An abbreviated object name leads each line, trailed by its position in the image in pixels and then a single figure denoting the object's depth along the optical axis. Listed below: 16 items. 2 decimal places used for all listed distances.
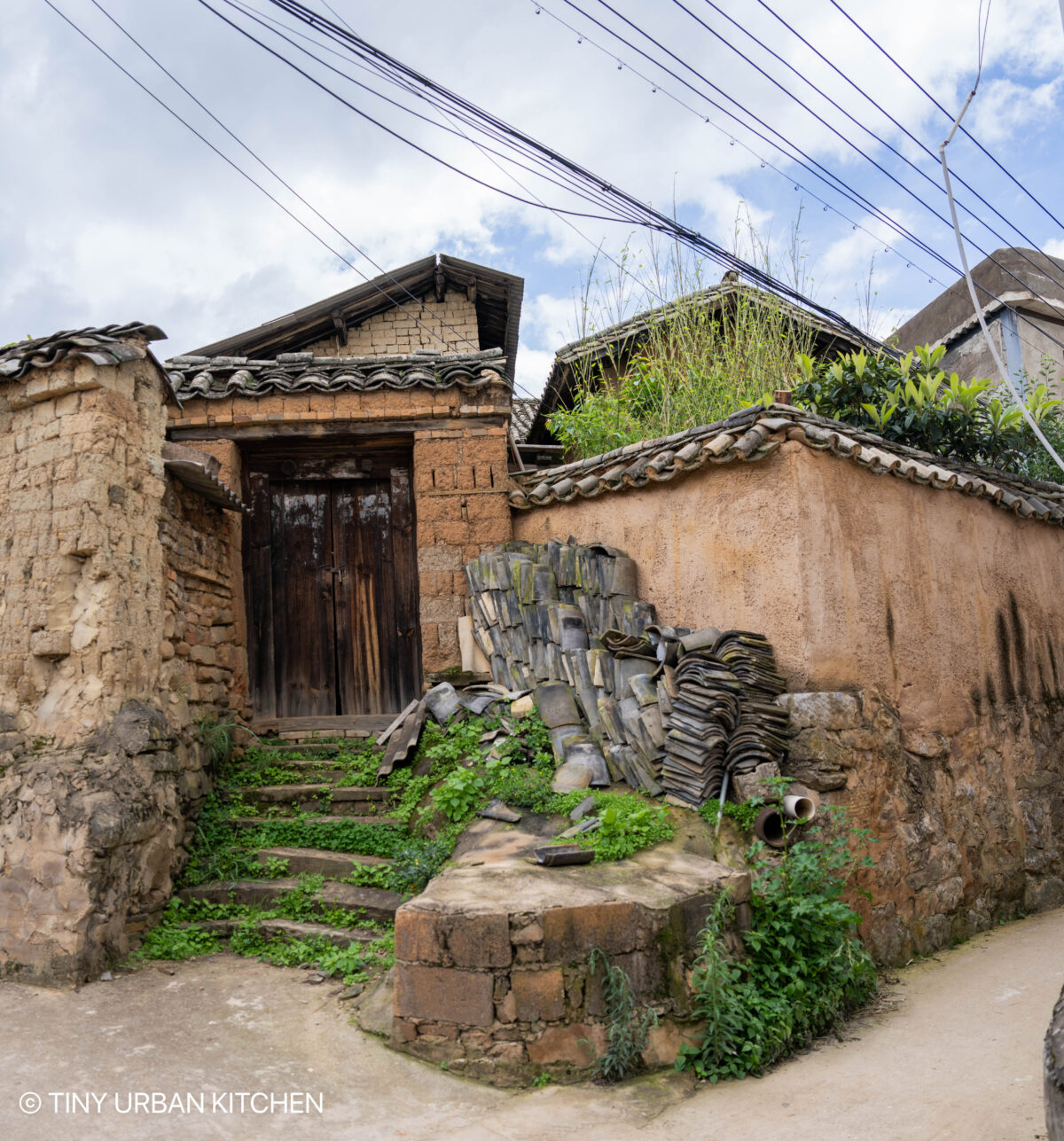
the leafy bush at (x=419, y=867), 5.32
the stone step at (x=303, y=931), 5.12
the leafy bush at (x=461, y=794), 5.61
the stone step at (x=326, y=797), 6.42
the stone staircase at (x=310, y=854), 5.28
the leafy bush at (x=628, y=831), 4.62
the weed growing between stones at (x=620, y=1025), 3.73
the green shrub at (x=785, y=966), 3.87
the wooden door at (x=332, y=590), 8.08
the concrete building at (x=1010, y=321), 11.99
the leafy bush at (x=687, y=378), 8.54
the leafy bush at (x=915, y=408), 7.90
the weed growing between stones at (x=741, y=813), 4.85
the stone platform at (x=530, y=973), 3.81
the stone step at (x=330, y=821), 6.11
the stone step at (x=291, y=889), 5.29
